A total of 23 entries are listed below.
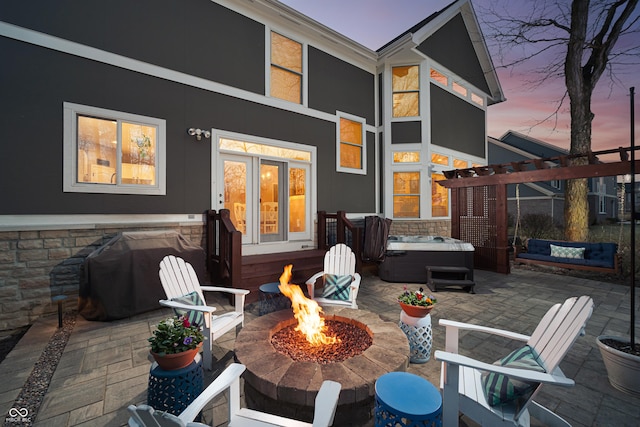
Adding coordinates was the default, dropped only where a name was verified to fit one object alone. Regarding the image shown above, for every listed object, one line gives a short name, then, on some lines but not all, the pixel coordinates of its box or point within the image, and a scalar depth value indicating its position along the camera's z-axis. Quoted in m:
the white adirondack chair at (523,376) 1.60
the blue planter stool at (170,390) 1.89
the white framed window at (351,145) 7.76
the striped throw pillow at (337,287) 3.92
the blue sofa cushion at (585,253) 6.32
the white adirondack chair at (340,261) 4.36
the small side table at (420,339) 2.84
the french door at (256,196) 6.01
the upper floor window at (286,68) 6.59
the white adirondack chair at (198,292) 2.71
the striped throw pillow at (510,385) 1.66
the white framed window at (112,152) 4.26
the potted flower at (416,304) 2.83
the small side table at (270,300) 3.88
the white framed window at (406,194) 8.63
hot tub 6.08
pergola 6.27
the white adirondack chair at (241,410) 1.31
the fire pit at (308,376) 1.88
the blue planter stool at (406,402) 1.42
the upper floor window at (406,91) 8.55
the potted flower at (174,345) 1.90
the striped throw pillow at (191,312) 2.79
